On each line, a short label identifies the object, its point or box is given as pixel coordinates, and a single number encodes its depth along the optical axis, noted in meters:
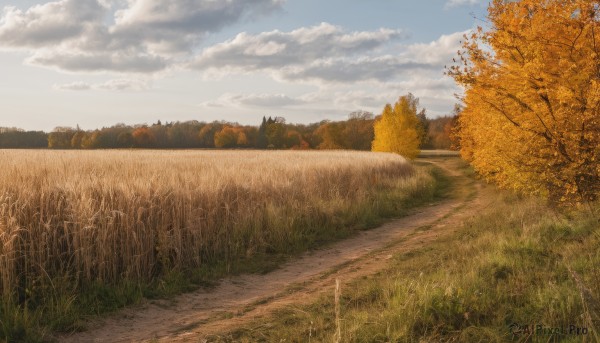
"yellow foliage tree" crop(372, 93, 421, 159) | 49.66
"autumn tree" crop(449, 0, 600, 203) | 11.49
